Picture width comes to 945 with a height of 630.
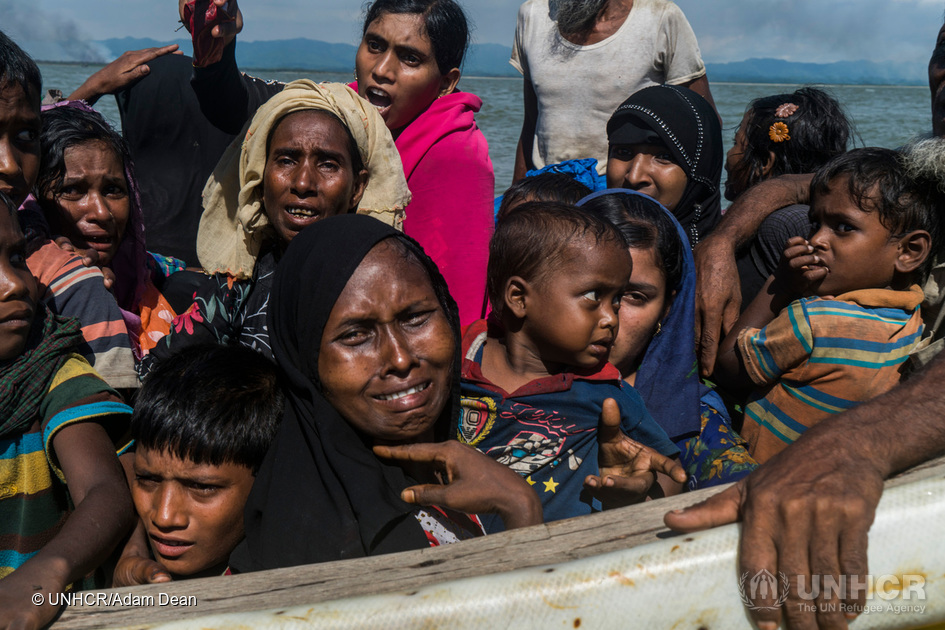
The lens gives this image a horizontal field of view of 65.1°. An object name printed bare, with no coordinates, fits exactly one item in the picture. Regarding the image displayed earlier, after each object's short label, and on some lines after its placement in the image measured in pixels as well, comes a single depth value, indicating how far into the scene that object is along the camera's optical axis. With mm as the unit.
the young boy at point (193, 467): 1928
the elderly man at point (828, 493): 1307
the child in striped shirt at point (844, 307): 2584
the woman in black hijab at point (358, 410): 1760
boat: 1393
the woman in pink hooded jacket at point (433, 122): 3414
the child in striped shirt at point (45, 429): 1853
